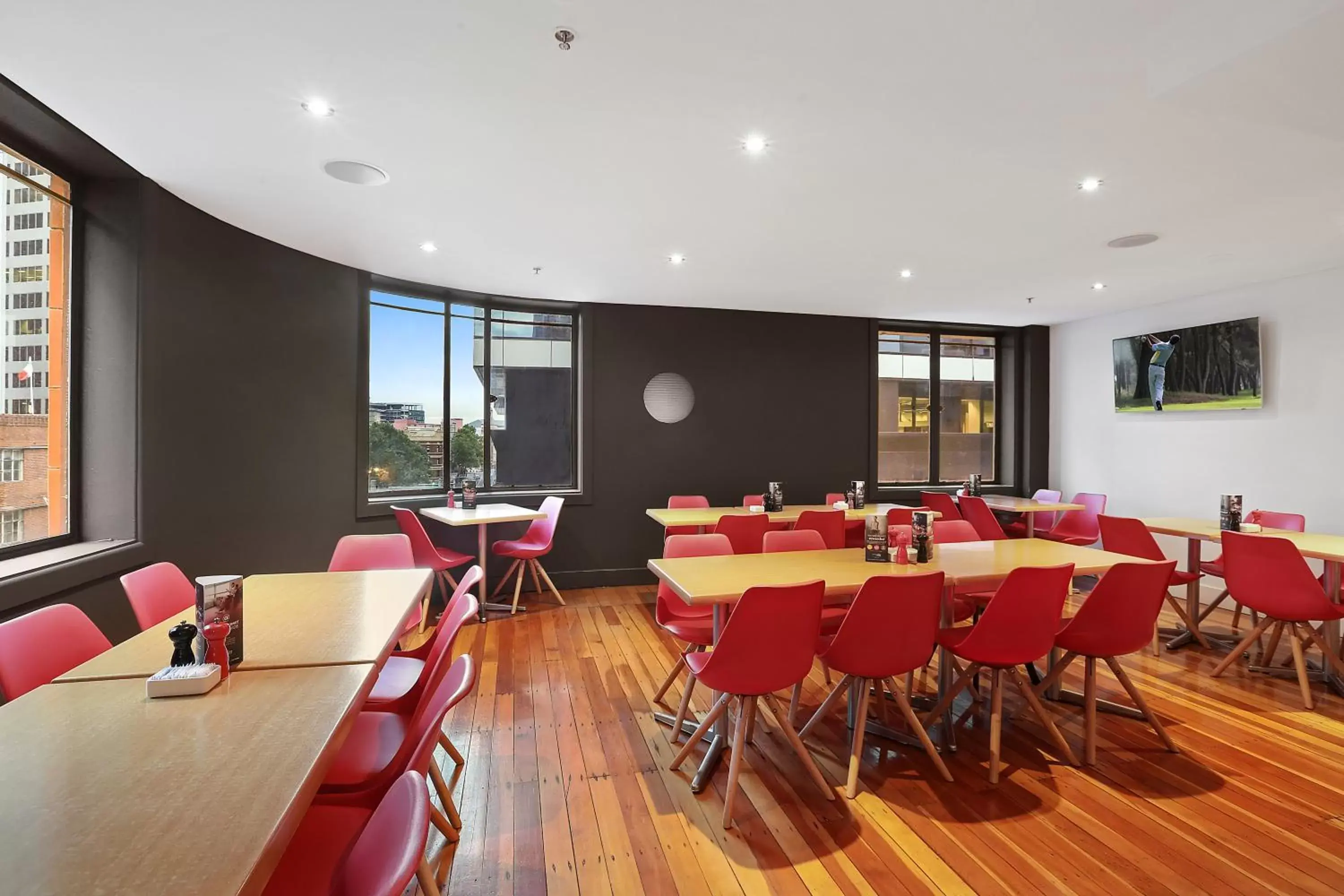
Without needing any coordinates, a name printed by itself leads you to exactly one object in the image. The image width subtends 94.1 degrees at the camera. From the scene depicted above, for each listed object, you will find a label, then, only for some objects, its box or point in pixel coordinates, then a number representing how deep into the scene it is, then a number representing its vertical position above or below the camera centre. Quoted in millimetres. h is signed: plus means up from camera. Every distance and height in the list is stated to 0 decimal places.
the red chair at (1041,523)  6586 -862
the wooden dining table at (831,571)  2768 -641
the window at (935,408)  7551 +432
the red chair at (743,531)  4500 -649
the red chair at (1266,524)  4613 -602
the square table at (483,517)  5066 -642
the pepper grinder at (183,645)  1711 -575
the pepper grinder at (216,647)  1752 -589
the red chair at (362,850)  1051 -837
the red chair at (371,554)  3613 -673
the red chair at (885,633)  2584 -810
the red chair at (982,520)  5793 -721
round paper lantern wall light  6578 +452
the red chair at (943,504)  6207 -621
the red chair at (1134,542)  4285 -698
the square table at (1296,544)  3762 -650
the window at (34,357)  2744 +373
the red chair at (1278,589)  3576 -851
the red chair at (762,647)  2375 -808
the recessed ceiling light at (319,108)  2545 +1367
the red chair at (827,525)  4809 -642
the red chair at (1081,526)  6340 -856
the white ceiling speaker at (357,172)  3146 +1373
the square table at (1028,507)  6160 -640
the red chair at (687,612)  3165 -961
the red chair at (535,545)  5609 -969
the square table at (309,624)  1874 -667
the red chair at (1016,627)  2766 -830
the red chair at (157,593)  2449 -648
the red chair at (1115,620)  2908 -839
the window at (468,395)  5758 +437
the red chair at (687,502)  6004 -590
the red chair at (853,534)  5676 -851
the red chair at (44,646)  1781 -647
